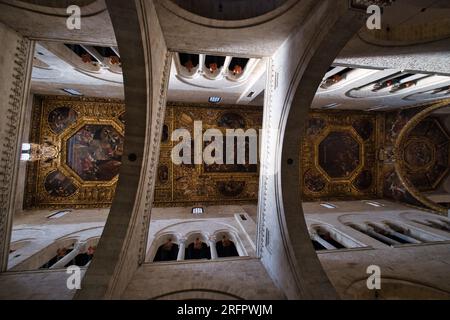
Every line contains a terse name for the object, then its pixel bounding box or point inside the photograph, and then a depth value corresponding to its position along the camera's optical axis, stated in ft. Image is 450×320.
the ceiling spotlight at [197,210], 33.64
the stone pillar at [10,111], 14.51
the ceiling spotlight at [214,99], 35.68
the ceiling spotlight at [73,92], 31.89
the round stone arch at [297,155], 11.80
